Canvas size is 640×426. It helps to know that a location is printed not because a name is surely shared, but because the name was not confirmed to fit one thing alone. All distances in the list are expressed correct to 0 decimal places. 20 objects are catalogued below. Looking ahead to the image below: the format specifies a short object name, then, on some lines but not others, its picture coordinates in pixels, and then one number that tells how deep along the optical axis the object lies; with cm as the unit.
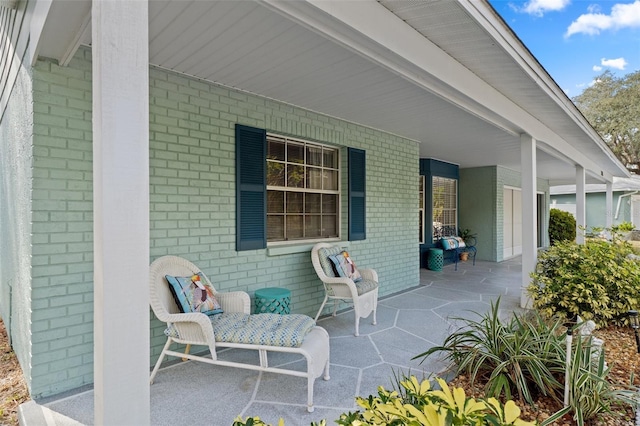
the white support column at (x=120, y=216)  125
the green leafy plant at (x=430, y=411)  93
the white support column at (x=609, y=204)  1029
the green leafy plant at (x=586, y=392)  202
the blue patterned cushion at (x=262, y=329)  255
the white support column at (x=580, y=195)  809
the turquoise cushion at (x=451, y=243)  854
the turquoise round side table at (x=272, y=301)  355
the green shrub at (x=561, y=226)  1280
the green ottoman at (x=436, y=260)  808
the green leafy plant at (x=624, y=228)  489
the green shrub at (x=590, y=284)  392
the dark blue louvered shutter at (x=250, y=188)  376
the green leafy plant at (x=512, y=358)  221
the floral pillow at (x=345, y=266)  426
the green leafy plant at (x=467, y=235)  982
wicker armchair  391
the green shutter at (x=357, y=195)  507
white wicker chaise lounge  253
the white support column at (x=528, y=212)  500
